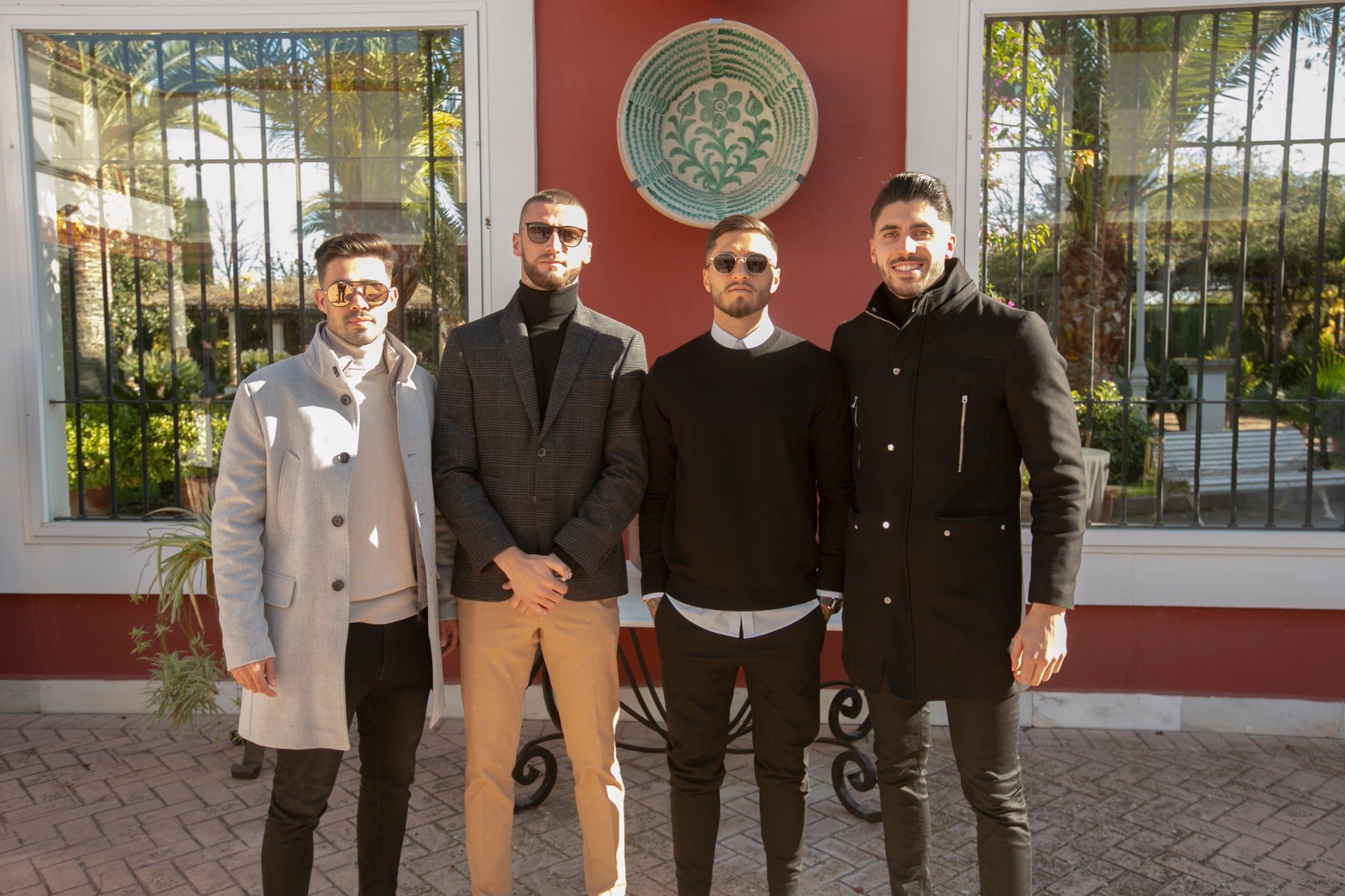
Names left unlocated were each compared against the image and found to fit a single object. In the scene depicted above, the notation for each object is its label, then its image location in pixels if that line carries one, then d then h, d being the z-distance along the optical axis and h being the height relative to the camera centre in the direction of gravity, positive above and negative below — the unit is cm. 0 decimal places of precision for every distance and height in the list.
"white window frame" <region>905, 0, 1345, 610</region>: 418 -86
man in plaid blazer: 266 -42
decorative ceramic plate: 413 +112
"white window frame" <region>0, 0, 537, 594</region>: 430 +83
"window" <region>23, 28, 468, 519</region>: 457 +80
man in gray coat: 238 -55
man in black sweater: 258 -53
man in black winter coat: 239 -44
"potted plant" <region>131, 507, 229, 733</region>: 397 -133
